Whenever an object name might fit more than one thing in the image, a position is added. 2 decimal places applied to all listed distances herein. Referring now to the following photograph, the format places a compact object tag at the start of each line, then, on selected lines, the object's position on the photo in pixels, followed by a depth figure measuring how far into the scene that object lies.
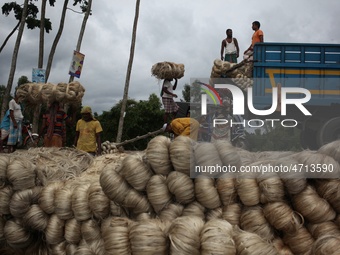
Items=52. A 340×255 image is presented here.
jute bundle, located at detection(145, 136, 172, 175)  2.38
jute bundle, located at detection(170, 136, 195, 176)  2.32
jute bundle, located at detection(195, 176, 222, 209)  2.24
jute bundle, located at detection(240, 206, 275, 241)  2.11
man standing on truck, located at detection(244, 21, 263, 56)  7.99
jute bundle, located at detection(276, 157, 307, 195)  2.13
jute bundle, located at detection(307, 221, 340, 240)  2.06
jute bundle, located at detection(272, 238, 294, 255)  2.07
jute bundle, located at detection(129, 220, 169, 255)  1.73
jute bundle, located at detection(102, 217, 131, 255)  1.84
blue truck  6.95
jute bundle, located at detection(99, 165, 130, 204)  2.41
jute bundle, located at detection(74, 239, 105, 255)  2.18
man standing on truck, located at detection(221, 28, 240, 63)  8.99
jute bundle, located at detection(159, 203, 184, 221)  2.26
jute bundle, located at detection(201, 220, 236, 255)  1.62
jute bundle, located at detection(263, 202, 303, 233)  2.07
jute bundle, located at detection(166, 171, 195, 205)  2.27
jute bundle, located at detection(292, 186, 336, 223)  2.10
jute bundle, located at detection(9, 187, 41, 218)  2.86
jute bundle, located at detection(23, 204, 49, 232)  2.82
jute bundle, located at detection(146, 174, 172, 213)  2.31
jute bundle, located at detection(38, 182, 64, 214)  2.80
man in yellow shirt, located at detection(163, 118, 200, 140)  4.62
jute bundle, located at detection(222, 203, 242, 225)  2.19
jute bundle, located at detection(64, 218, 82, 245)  2.64
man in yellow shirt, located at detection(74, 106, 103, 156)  6.57
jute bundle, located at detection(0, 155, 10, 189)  2.90
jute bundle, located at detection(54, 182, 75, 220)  2.72
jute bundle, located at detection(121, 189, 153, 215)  2.37
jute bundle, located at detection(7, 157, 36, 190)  2.90
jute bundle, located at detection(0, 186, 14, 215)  2.90
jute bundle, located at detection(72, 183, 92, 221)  2.61
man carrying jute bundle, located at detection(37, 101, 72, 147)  6.68
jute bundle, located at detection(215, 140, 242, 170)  2.35
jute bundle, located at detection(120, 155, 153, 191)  2.39
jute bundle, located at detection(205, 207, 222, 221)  2.25
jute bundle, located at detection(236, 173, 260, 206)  2.18
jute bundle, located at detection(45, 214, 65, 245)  2.73
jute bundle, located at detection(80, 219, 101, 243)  2.51
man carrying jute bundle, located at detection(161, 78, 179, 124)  7.93
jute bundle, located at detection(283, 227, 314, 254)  2.07
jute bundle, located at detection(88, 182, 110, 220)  2.51
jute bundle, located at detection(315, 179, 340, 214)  2.12
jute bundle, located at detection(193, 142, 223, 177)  2.32
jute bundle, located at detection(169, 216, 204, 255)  1.68
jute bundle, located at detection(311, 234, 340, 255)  1.66
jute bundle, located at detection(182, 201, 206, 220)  2.27
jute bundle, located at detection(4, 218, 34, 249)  2.91
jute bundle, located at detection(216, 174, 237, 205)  2.24
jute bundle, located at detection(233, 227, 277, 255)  1.62
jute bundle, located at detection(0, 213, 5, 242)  2.96
